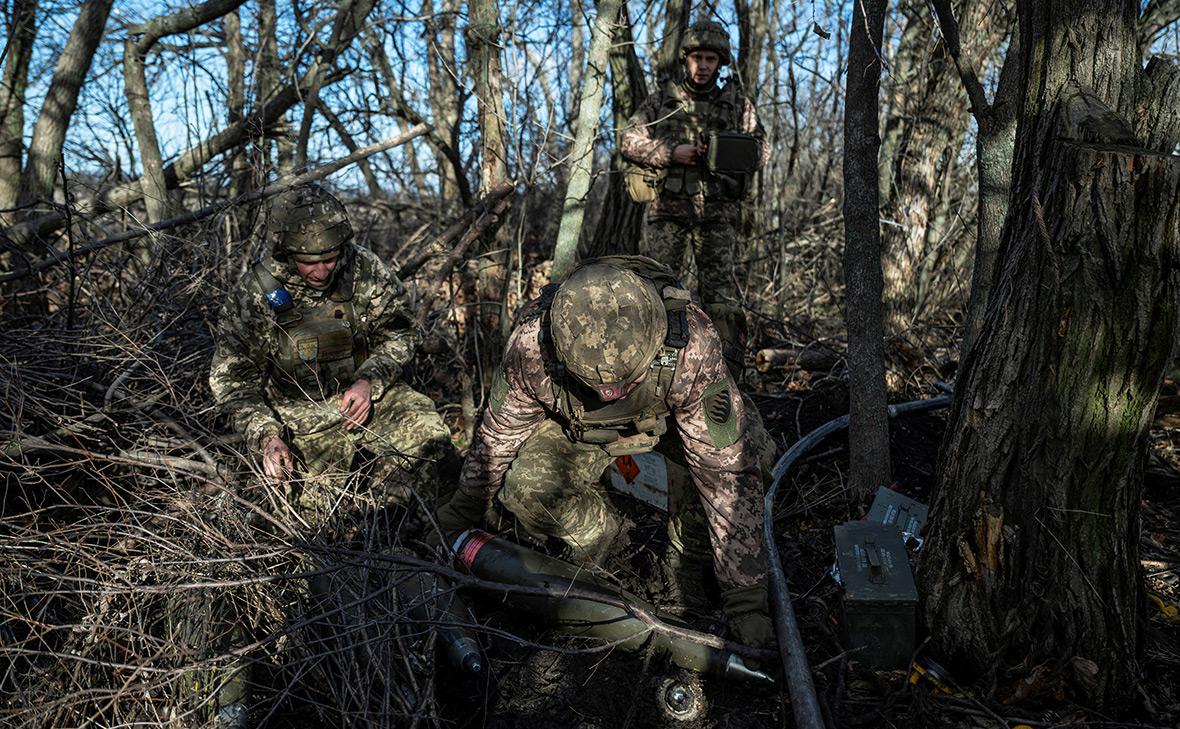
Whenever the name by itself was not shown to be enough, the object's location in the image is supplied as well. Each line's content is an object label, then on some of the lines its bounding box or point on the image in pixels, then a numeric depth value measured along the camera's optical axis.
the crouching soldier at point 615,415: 2.79
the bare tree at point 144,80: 5.91
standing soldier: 5.36
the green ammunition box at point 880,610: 2.75
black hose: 2.38
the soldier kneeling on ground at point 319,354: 4.07
